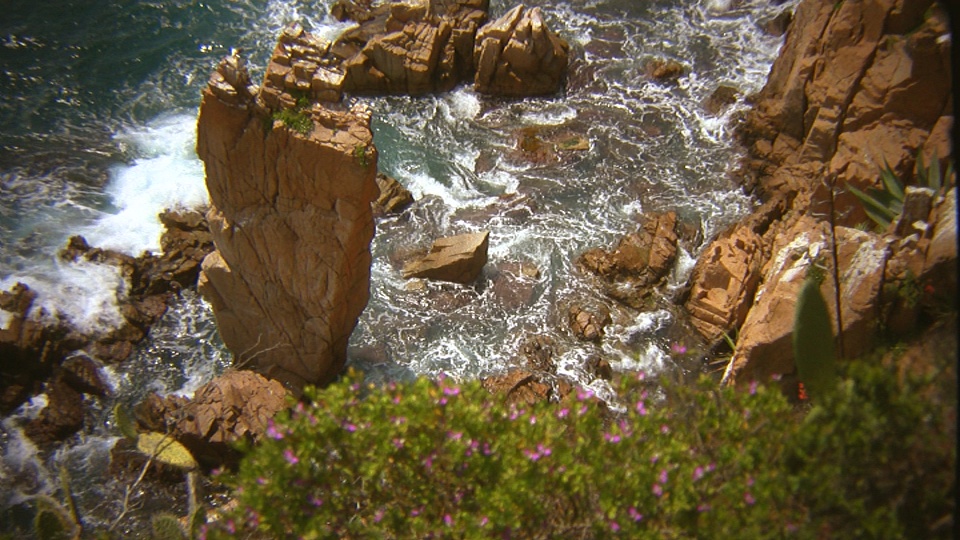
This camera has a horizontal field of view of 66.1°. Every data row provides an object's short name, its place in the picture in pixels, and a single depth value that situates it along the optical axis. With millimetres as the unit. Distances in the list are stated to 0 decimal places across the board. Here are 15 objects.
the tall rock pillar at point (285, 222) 12469
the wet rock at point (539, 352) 16281
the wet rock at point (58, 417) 15117
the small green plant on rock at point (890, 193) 12727
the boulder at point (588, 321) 16641
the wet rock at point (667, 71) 23500
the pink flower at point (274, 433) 8359
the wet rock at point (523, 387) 14961
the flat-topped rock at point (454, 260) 17828
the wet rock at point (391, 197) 19875
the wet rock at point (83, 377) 15969
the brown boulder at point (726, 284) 15750
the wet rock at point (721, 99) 22078
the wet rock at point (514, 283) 17844
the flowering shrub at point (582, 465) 6723
